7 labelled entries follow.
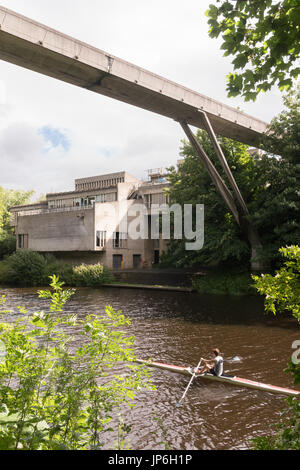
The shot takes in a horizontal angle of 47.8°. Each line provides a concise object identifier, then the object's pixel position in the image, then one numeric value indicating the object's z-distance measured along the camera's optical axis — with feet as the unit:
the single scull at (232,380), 24.74
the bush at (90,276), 104.22
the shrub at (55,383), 9.13
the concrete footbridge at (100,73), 42.32
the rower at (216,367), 27.73
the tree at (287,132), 70.18
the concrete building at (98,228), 123.03
